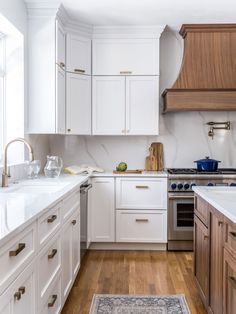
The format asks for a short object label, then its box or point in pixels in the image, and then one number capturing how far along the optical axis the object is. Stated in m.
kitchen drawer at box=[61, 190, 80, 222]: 1.74
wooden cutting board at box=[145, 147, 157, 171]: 3.12
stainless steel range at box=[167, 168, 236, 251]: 2.73
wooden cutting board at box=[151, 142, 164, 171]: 3.14
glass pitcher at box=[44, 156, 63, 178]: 2.41
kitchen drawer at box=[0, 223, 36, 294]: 0.90
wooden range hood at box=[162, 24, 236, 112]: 2.76
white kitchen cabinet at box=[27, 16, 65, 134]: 2.50
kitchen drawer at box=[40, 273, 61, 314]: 1.38
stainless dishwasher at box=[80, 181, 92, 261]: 2.30
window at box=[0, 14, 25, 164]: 2.40
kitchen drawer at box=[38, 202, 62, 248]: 1.30
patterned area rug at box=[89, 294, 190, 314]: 1.80
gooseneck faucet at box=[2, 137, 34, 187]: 1.88
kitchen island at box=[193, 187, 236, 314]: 1.25
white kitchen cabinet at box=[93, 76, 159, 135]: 2.92
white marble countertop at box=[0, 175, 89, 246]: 1.01
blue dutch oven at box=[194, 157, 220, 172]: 2.89
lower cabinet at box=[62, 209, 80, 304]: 1.75
